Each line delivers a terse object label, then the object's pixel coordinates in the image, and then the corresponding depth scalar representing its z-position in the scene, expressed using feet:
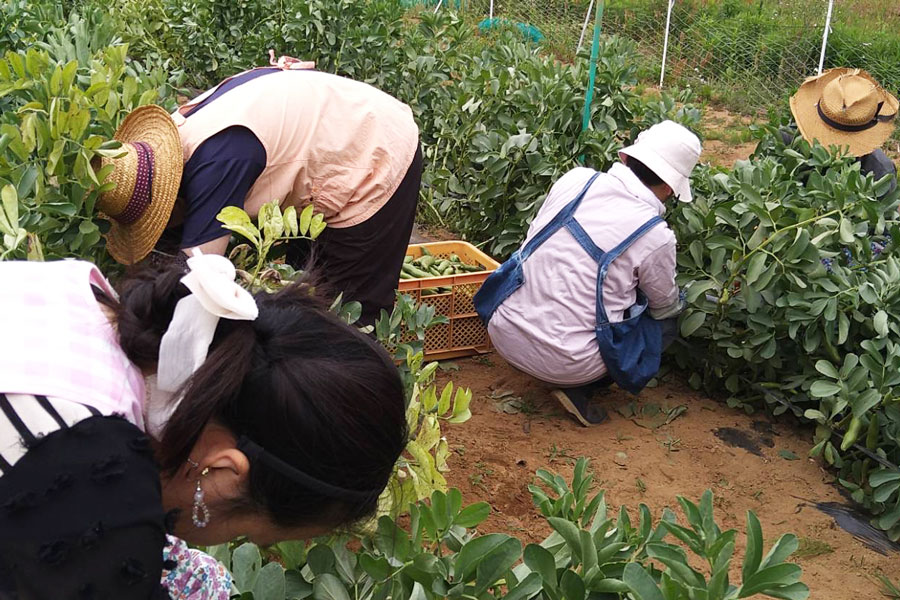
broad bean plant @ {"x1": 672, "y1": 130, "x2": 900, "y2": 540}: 9.73
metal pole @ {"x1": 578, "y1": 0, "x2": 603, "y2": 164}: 13.38
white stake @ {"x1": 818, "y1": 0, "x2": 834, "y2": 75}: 24.86
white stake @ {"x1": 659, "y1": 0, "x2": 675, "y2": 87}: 30.96
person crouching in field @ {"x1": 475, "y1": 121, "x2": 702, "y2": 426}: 10.48
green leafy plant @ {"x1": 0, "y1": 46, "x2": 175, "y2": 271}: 6.64
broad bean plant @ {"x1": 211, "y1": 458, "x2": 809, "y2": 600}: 3.95
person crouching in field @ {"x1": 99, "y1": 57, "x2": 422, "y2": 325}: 7.64
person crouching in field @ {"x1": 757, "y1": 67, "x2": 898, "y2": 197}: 13.65
